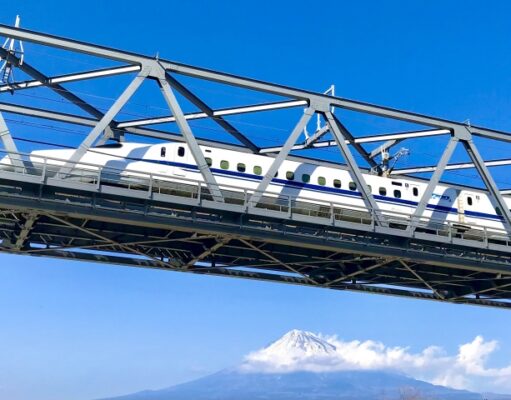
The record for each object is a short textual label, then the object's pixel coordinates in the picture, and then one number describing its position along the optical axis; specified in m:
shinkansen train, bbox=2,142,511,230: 30.02
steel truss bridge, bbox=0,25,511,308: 25.08
